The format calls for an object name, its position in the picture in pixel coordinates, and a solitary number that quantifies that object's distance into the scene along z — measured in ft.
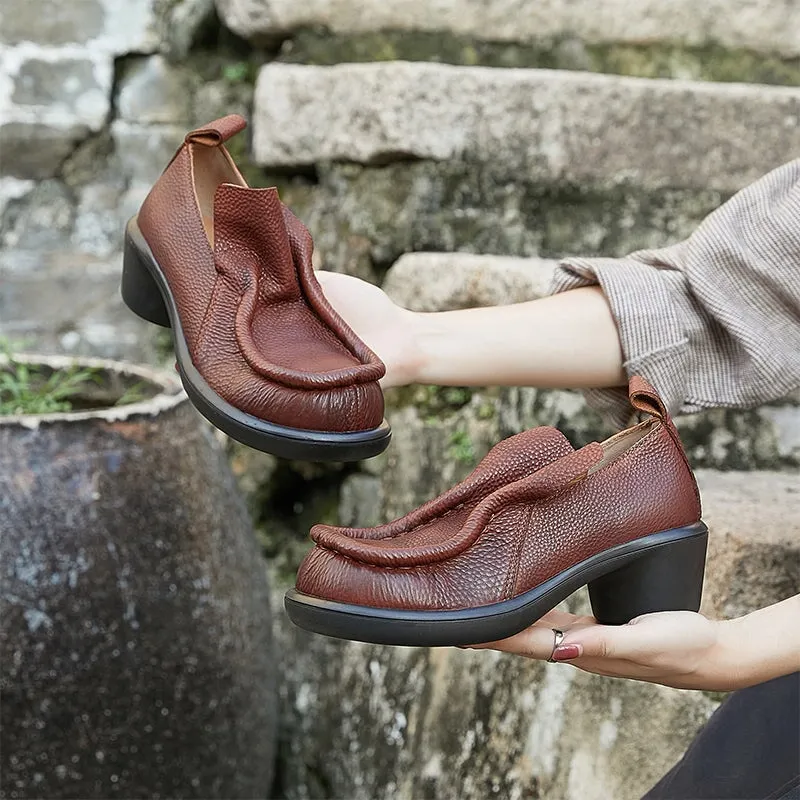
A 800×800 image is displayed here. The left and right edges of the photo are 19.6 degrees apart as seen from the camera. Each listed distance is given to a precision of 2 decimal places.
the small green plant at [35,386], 5.86
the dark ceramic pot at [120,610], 5.40
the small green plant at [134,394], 5.96
